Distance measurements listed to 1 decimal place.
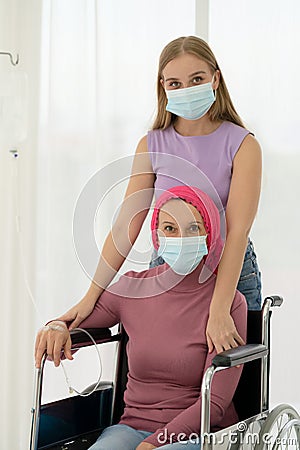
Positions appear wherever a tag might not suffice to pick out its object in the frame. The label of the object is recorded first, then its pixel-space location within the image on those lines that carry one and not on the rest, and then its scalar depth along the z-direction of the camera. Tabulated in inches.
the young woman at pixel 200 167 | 147.5
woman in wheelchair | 144.3
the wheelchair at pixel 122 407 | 143.2
